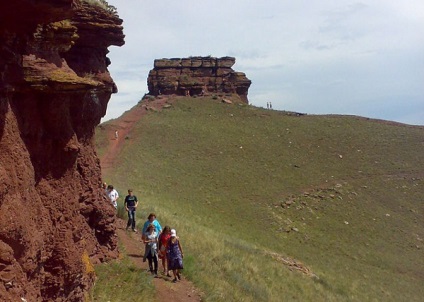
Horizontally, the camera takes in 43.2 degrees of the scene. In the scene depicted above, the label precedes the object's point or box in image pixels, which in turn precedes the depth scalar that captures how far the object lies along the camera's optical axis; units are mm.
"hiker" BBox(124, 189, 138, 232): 18094
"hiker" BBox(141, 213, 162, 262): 13727
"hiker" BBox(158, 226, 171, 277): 14195
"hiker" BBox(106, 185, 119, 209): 17105
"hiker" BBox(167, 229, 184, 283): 13797
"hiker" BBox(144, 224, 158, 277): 13578
